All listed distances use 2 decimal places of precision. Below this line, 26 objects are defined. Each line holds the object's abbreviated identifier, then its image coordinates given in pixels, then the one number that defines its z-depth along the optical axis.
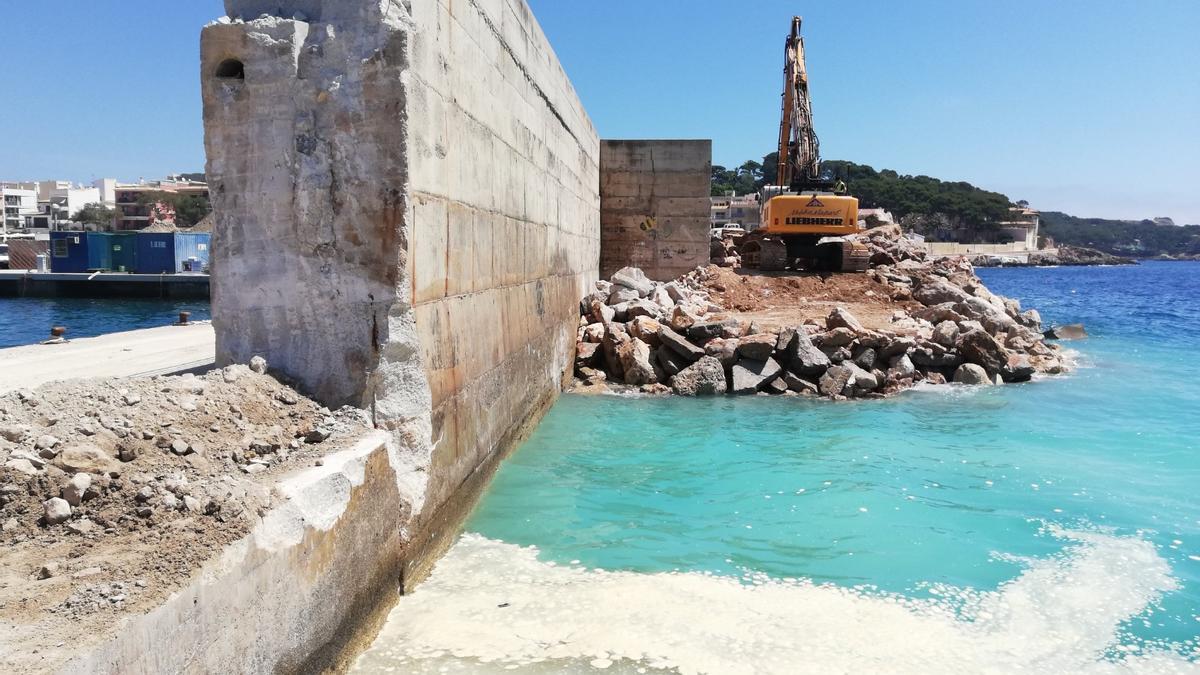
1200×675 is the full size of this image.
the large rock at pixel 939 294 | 15.20
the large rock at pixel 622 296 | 13.02
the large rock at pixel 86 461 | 2.77
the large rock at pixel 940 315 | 13.41
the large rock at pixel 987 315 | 14.05
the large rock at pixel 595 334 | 11.73
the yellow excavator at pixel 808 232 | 18.80
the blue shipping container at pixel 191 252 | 43.41
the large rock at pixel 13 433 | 2.89
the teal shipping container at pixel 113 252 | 43.91
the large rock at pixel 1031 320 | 17.05
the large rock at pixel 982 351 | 11.83
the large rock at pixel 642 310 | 12.08
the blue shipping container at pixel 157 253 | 43.22
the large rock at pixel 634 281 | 13.47
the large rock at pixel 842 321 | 11.48
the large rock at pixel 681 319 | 11.57
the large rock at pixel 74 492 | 2.65
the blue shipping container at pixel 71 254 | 43.88
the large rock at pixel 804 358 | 10.74
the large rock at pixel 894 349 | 11.34
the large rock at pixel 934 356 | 11.58
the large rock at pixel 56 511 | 2.57
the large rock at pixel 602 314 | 12.13
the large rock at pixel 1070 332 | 20.02
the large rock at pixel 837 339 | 11.20
